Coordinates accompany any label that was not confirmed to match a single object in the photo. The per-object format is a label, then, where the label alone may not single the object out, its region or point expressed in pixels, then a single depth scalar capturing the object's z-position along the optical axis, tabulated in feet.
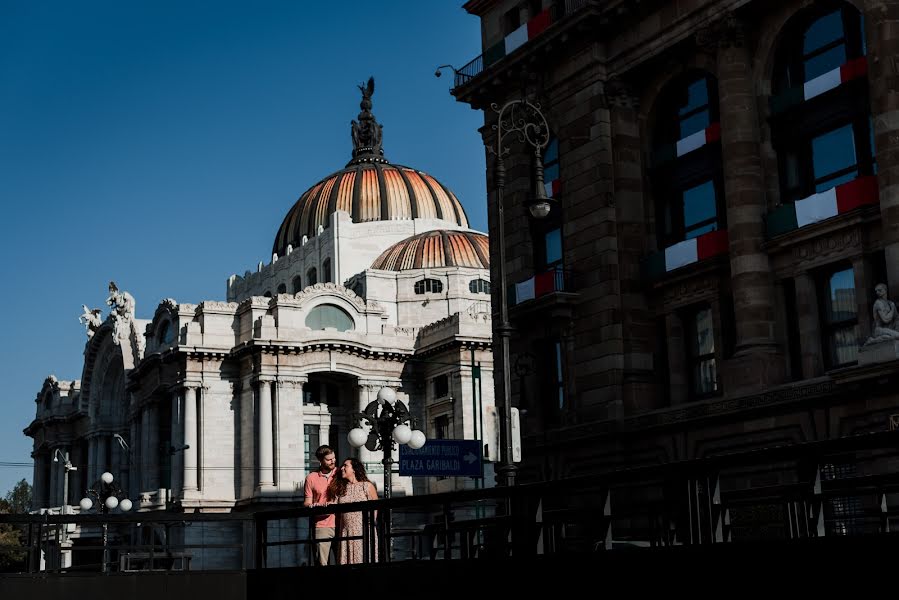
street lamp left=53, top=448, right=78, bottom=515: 225.17
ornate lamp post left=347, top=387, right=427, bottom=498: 102.58
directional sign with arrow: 90.99
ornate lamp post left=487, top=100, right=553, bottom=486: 78.02
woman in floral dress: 55.98
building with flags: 88.12
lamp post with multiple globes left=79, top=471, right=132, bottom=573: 195.46
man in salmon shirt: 57.16
